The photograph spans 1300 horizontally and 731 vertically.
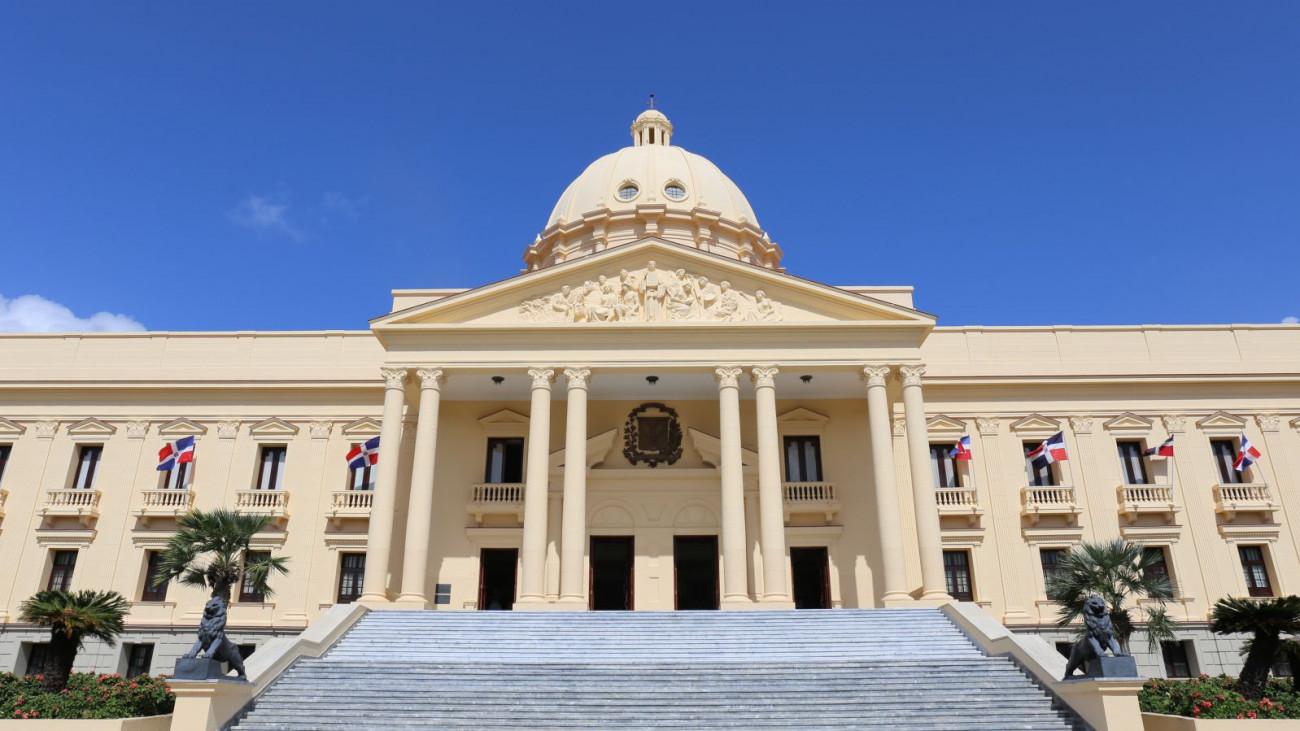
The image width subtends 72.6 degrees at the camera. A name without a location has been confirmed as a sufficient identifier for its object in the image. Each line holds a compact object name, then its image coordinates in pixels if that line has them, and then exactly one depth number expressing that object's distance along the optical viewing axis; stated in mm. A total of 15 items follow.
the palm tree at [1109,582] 20031
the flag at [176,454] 29219
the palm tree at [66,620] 18000
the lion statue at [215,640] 15328
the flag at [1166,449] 29781
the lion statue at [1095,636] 14922
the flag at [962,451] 29812
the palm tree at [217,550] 21938
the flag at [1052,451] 28797
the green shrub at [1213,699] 15500
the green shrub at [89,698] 16094
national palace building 27266
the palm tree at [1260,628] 17016
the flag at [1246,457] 29391
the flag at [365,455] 29188
